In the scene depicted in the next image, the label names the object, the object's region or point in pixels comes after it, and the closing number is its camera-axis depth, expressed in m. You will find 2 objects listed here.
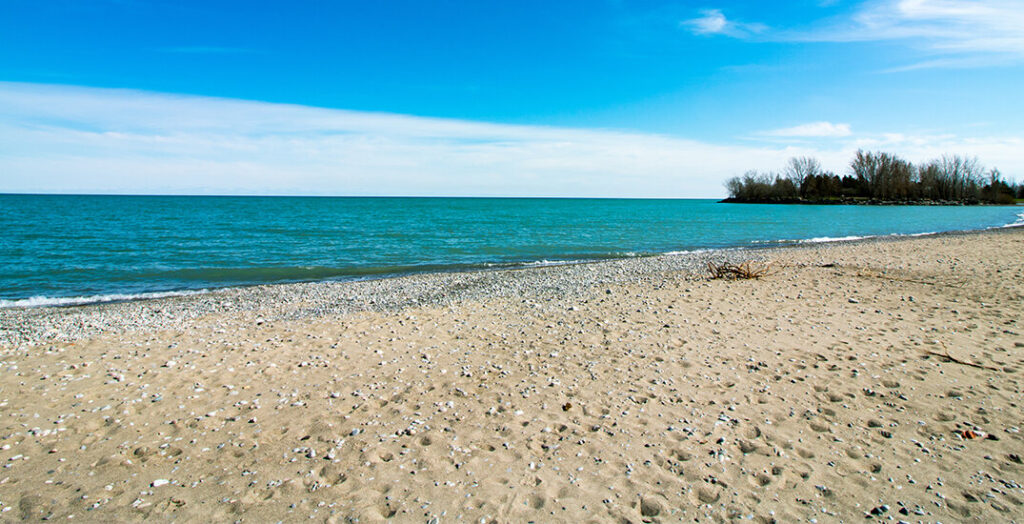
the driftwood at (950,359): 7.83
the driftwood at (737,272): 16.62
